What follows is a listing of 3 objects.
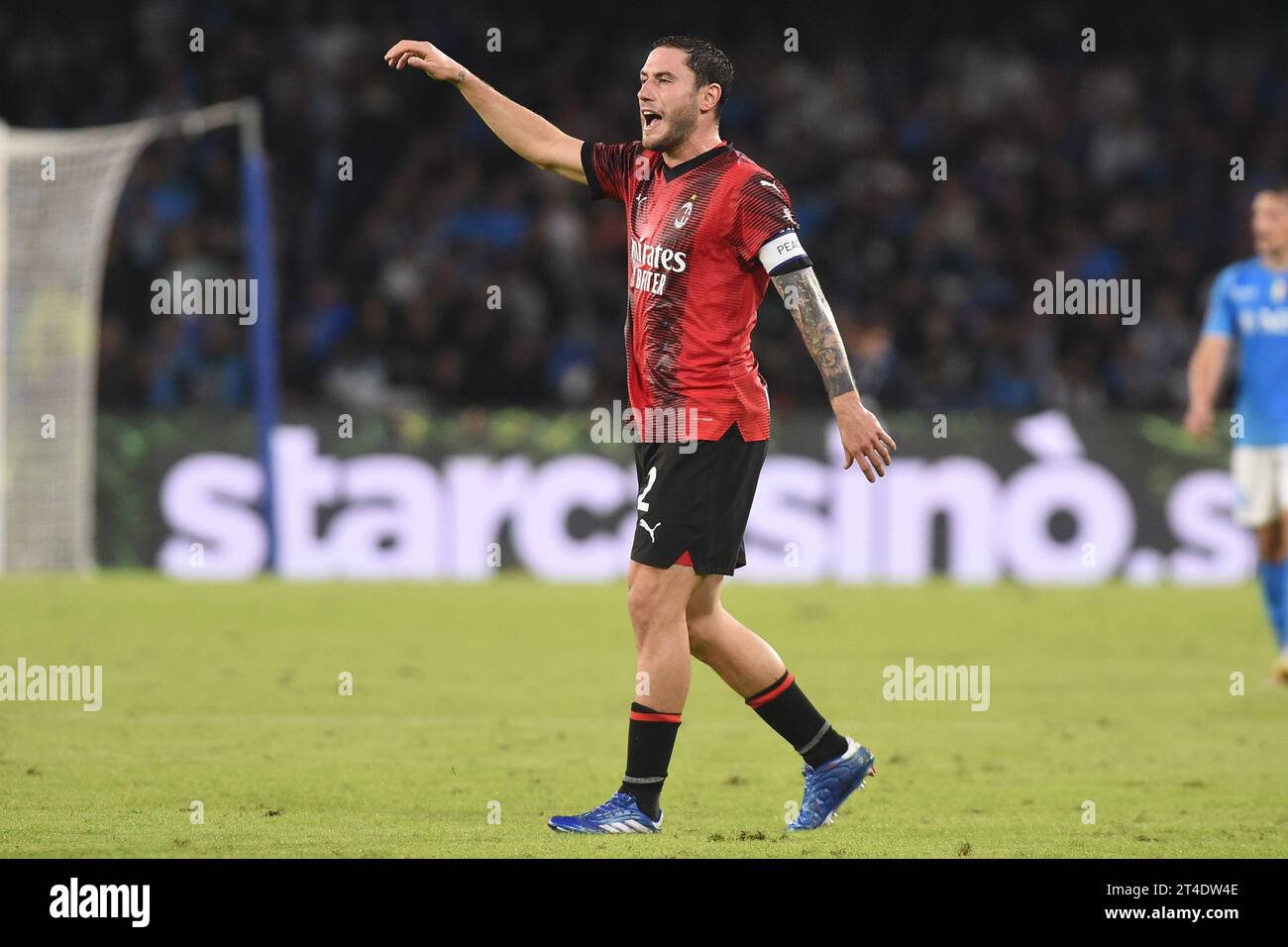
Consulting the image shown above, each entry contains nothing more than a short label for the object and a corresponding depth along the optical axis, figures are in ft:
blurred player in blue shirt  34.83
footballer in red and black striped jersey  19.95
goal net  51.39
